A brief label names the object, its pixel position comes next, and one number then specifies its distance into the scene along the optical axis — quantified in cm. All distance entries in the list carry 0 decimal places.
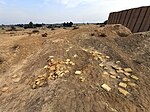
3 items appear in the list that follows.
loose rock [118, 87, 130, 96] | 416
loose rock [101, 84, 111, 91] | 425
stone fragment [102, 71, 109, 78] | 467
